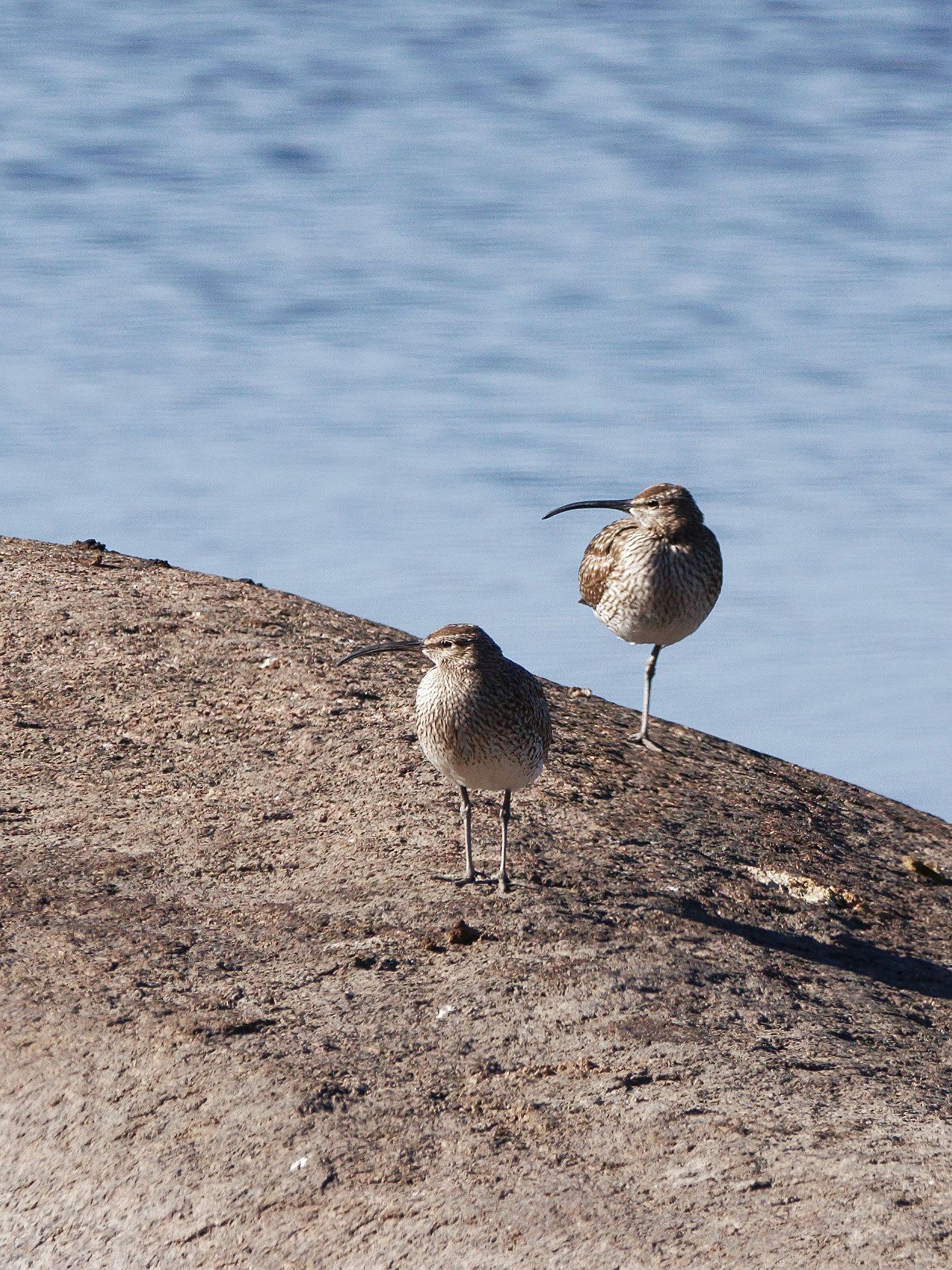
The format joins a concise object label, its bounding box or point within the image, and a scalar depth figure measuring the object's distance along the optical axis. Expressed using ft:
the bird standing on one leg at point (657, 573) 72.84
